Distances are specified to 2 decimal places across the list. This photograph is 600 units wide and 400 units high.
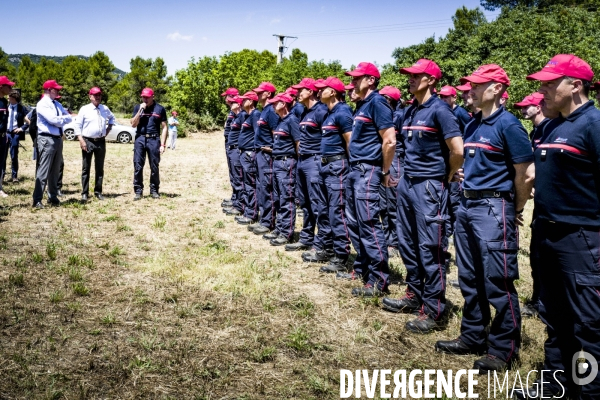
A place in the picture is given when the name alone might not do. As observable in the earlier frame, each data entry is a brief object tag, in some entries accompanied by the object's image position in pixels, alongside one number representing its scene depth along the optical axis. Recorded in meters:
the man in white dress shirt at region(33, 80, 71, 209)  9.40
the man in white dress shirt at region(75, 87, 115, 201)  10.20
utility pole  39.88
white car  24.70
